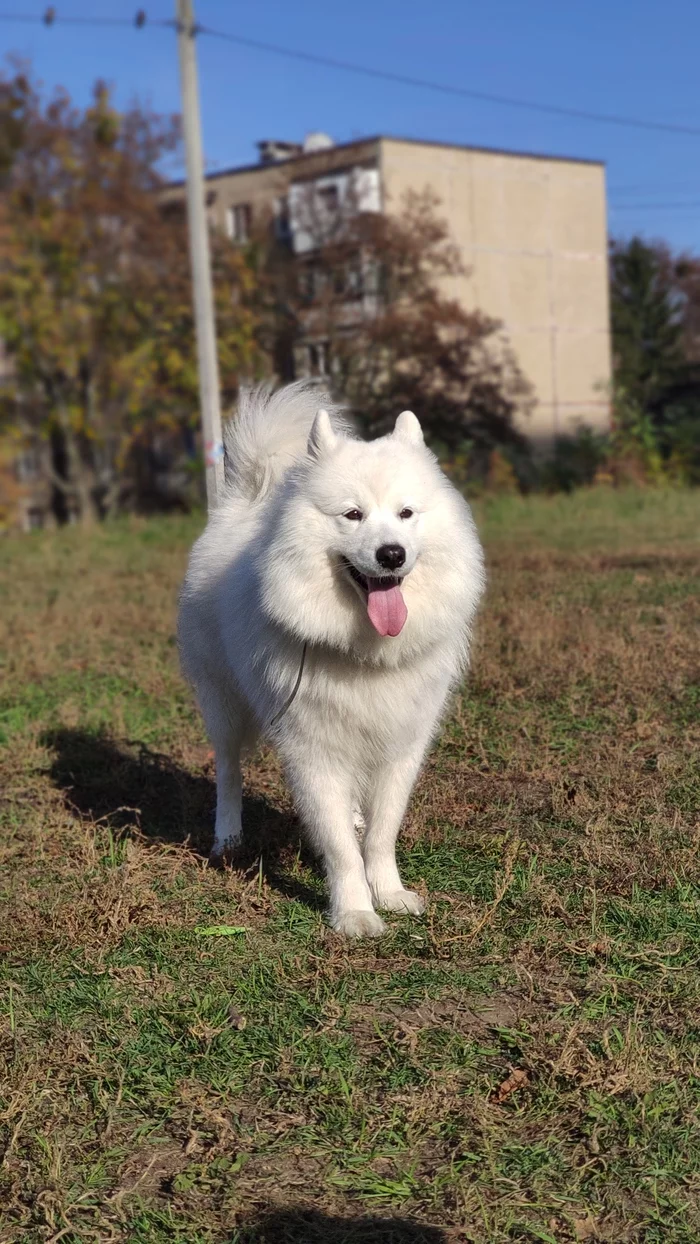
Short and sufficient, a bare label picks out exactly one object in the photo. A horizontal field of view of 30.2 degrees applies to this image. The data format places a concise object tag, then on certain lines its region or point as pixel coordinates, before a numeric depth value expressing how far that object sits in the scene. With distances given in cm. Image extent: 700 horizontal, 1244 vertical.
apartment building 3231
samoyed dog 386
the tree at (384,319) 2783
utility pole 1552
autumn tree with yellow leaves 2720
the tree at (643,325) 4841
